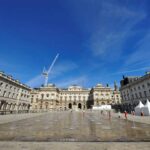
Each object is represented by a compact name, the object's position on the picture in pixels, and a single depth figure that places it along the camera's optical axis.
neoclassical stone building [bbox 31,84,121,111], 92.00
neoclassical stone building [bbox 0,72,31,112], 44.84
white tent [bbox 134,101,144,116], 35.53
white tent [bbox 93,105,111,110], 67.66
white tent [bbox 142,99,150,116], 31.55
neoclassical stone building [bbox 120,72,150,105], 46.66
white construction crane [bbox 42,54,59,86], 158.60
